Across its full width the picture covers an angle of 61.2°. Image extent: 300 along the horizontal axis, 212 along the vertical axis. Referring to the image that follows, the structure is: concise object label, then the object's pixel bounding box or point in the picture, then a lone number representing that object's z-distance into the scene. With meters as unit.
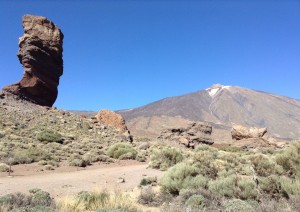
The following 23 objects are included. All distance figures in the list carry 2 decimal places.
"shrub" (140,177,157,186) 10.31
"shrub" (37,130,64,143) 21.49
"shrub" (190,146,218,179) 9.35
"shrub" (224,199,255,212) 5.19
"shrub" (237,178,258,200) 6.89
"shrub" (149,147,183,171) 14.95
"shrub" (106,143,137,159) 19.03
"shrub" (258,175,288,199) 6.95
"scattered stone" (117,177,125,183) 11.24
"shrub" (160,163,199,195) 8.14
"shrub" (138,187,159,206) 7.29
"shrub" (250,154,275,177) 8.59
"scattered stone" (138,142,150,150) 24.23
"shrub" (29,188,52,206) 5.99
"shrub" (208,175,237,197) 7.17
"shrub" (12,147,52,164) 14.50
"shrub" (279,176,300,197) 6.63
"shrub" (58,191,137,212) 5.48
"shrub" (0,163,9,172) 12.48
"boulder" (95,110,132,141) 32.94
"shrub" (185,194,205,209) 5.89
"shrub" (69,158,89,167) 15.23
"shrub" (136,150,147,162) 18.83
